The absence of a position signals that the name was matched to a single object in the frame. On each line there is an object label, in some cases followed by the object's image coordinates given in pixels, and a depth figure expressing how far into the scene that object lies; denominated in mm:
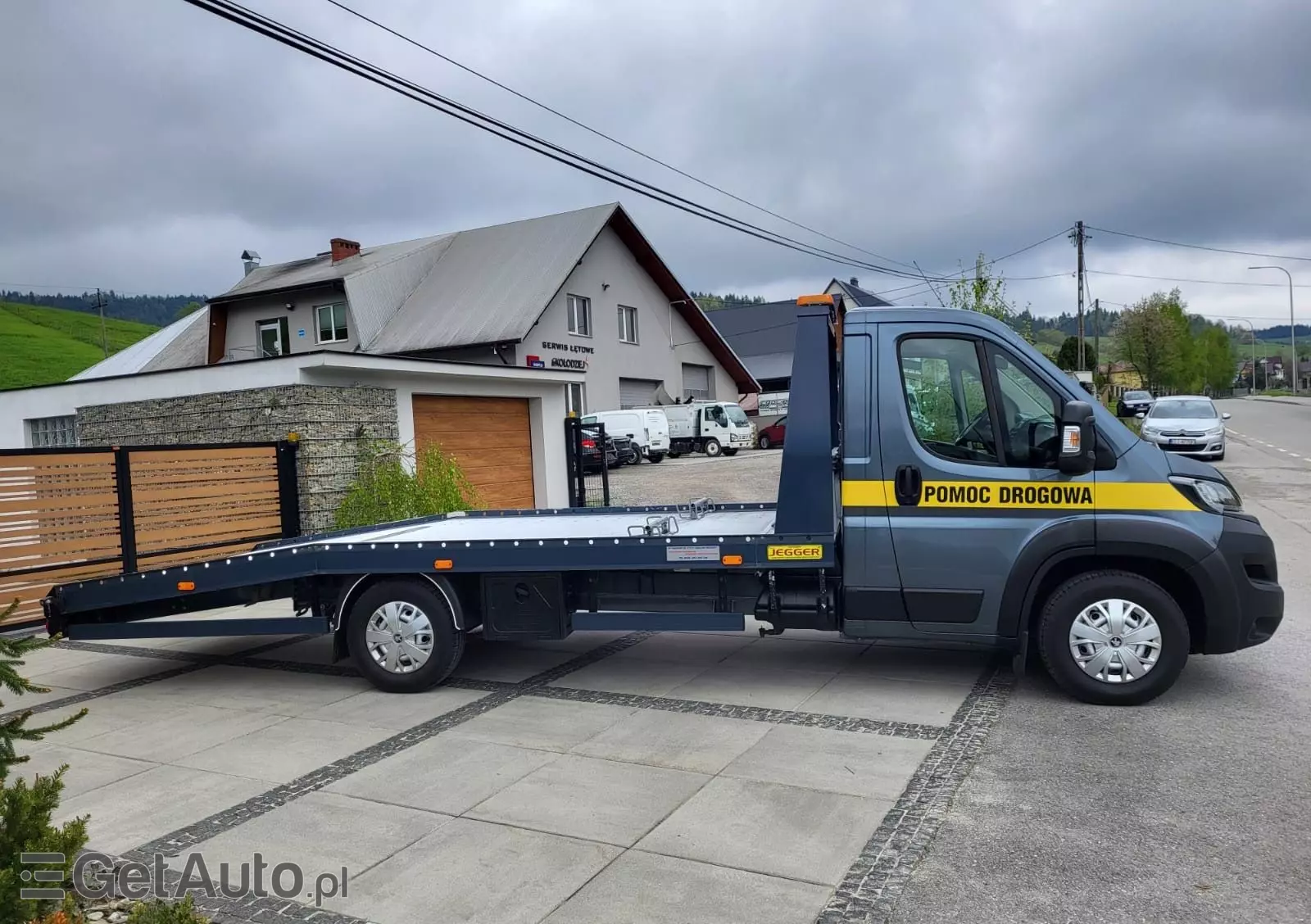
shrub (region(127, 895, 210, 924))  2938
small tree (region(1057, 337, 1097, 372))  58309
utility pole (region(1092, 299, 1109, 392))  56325
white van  30875
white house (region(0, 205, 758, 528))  13539
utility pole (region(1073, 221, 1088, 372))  42719
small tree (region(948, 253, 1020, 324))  24312
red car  38459
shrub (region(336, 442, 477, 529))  13141
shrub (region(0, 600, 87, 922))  3010
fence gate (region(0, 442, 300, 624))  9188
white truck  34844
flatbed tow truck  5730
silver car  22953
